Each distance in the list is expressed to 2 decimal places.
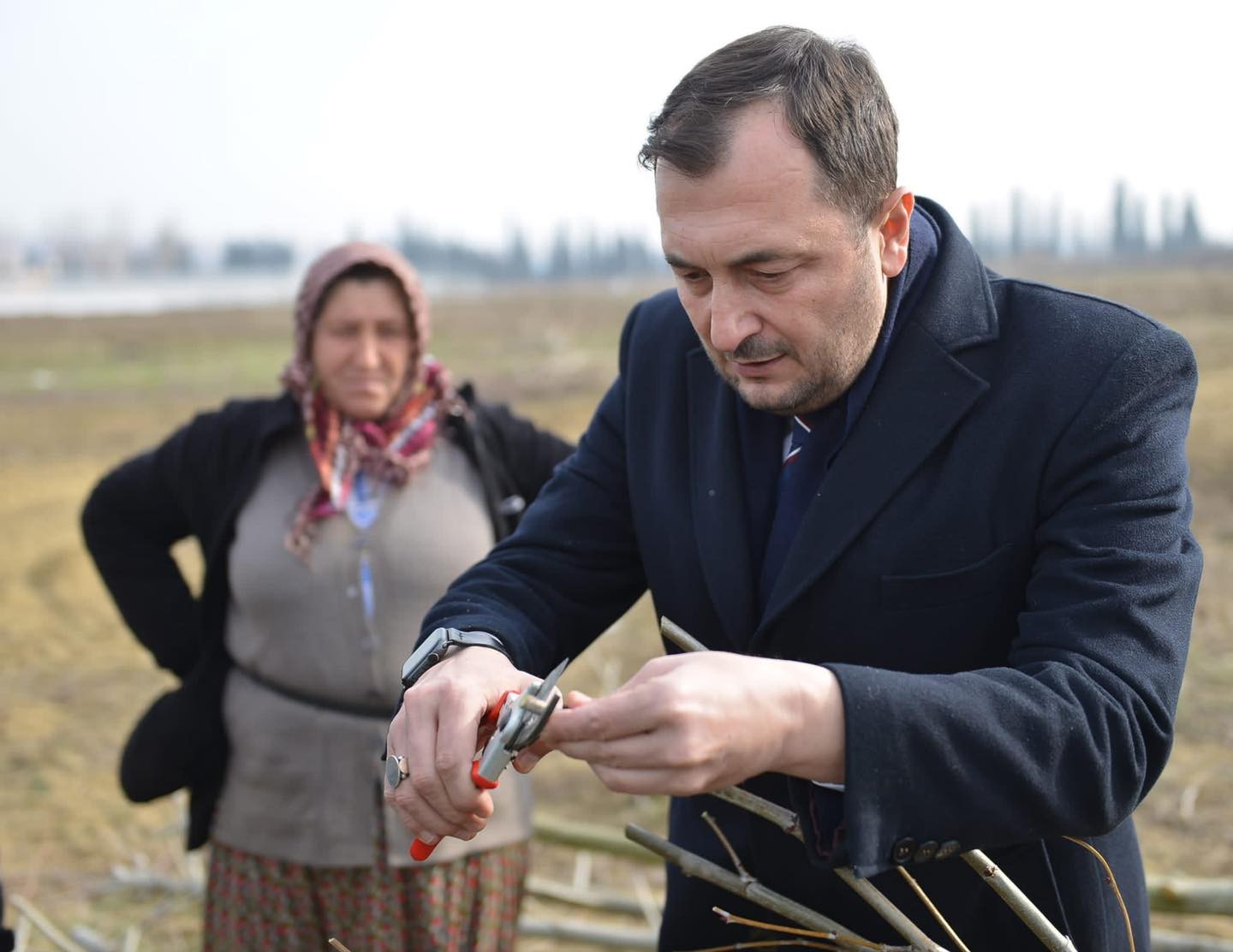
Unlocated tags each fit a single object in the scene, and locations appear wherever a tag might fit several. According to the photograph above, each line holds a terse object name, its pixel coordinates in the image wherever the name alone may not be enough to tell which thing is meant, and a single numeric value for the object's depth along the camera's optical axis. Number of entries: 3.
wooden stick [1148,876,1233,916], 3.80
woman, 3.54
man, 1.52
